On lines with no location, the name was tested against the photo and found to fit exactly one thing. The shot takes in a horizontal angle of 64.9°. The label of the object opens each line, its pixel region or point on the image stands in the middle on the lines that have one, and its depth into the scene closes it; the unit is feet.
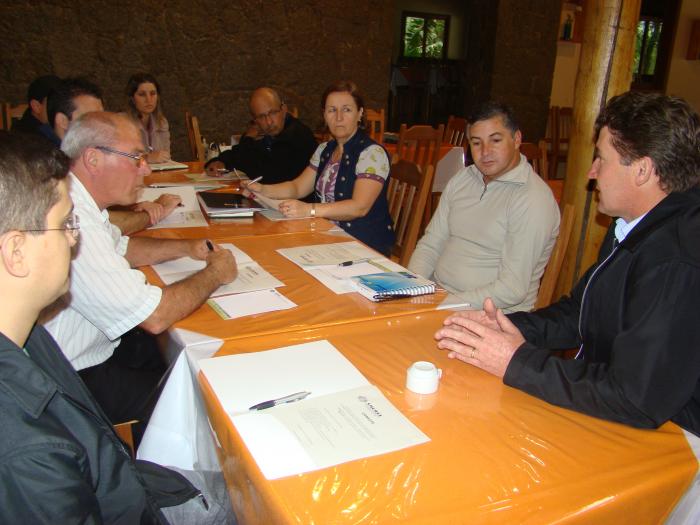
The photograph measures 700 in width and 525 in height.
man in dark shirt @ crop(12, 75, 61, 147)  11.26
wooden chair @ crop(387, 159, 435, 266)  7.94
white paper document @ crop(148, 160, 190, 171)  11.55
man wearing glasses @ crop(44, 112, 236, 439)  4.38
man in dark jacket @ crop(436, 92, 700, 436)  3.09
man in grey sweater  6.07
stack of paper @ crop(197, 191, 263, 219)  7.72
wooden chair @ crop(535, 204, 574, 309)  5.95
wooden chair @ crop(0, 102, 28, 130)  14.57
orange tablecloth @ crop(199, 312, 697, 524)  2.45
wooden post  6.94
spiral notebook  4.83
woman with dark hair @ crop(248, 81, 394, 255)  8.04
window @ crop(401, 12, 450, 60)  26.81
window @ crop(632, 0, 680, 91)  26.86
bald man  10.68
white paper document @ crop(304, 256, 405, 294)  5.18
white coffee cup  3.36
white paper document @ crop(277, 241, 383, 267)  5.84
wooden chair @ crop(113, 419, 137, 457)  5.14
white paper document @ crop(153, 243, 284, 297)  5.08
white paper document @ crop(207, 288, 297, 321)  4.55
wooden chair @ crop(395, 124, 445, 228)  13.64
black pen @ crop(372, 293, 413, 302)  4.79
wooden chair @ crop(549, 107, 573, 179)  18.99
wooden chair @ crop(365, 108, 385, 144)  17.16
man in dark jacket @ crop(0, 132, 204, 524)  2.10
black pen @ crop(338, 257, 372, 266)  5.69
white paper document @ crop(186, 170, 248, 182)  10.47
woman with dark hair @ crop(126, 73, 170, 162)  14.33
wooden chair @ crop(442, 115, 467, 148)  17.88
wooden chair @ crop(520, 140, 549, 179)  10.78
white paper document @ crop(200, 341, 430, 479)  2.76
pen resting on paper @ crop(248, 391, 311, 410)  3.14
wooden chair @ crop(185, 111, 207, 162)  15.10
